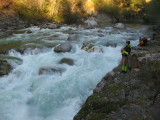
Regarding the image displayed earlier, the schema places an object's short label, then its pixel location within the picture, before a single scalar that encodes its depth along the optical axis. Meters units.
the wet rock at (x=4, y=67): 7.62
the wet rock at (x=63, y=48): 10.84
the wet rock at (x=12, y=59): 8.64
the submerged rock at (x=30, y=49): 10.53
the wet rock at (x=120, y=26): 23.38
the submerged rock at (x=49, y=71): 7.52
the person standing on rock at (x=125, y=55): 5.91
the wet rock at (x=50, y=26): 21.86
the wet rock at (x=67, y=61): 8.93
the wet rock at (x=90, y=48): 10.84
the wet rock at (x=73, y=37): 14.38
